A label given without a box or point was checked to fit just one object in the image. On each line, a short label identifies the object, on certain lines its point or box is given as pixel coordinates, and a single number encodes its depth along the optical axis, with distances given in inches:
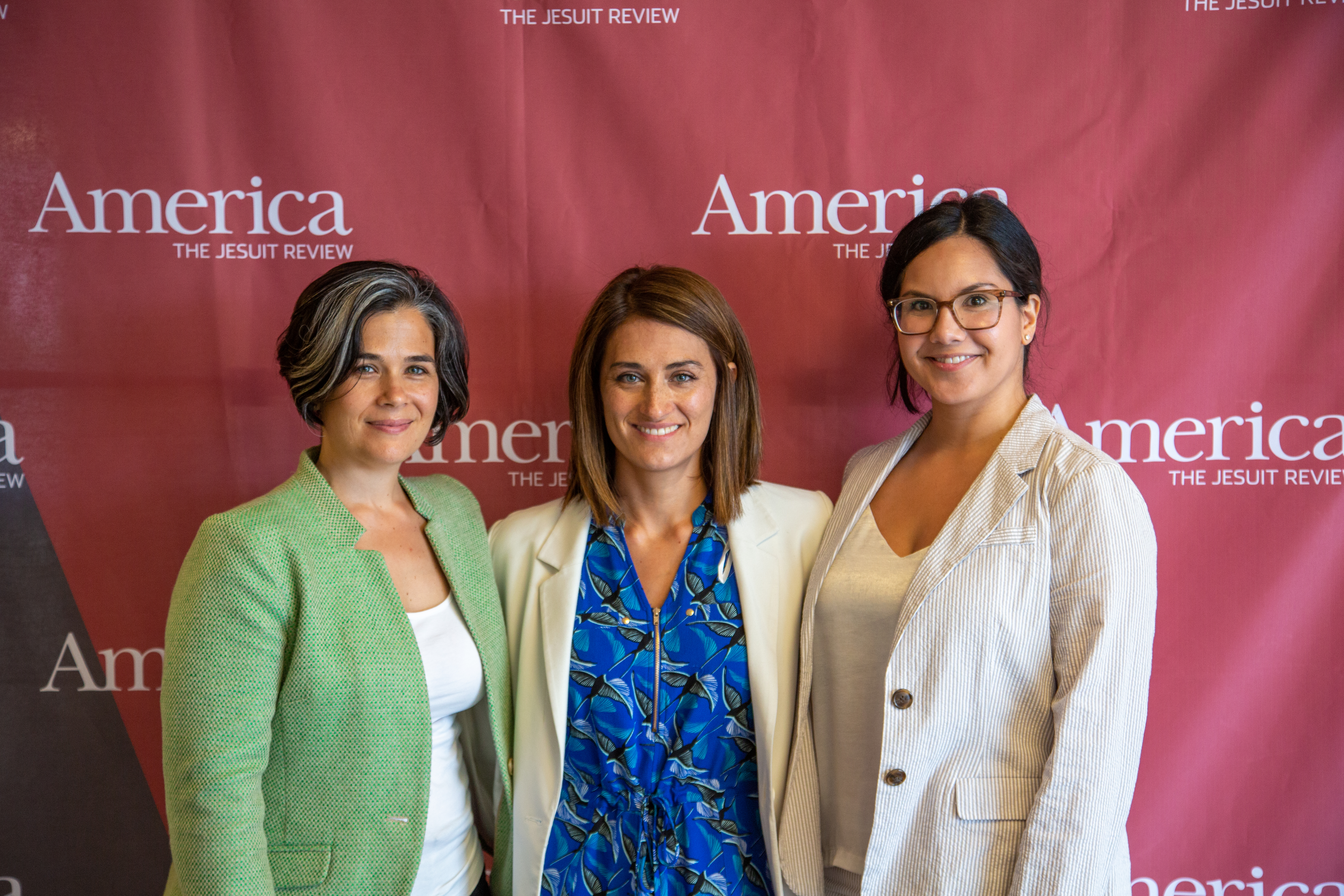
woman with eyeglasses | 62.8
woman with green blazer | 60.4
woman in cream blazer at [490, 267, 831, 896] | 73.7
